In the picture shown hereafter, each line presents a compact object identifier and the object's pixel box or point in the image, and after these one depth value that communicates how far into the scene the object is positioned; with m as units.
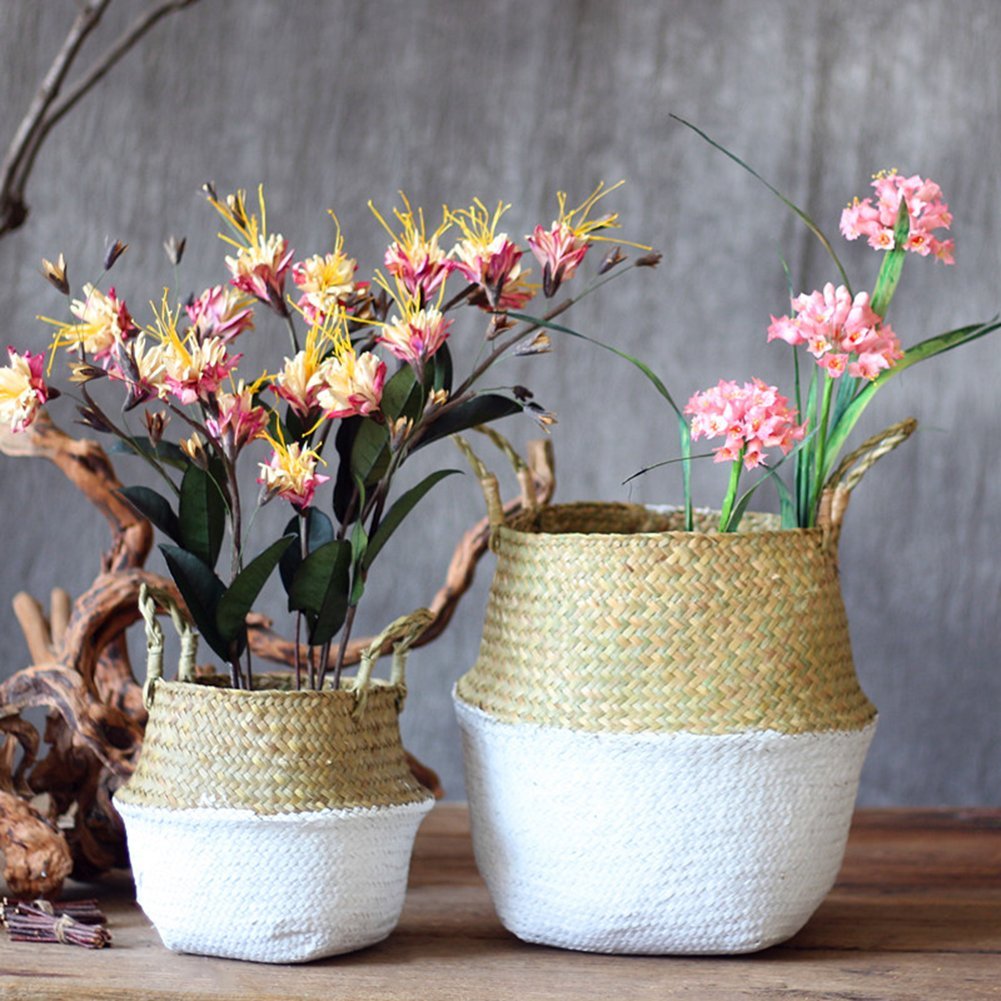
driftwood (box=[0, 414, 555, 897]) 2.37
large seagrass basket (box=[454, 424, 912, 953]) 2.23
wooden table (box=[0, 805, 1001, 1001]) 2.18
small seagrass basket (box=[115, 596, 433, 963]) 2.20
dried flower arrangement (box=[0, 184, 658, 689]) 2.20
